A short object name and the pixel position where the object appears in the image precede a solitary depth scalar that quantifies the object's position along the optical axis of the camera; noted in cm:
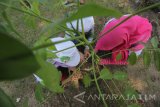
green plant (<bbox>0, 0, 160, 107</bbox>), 20
